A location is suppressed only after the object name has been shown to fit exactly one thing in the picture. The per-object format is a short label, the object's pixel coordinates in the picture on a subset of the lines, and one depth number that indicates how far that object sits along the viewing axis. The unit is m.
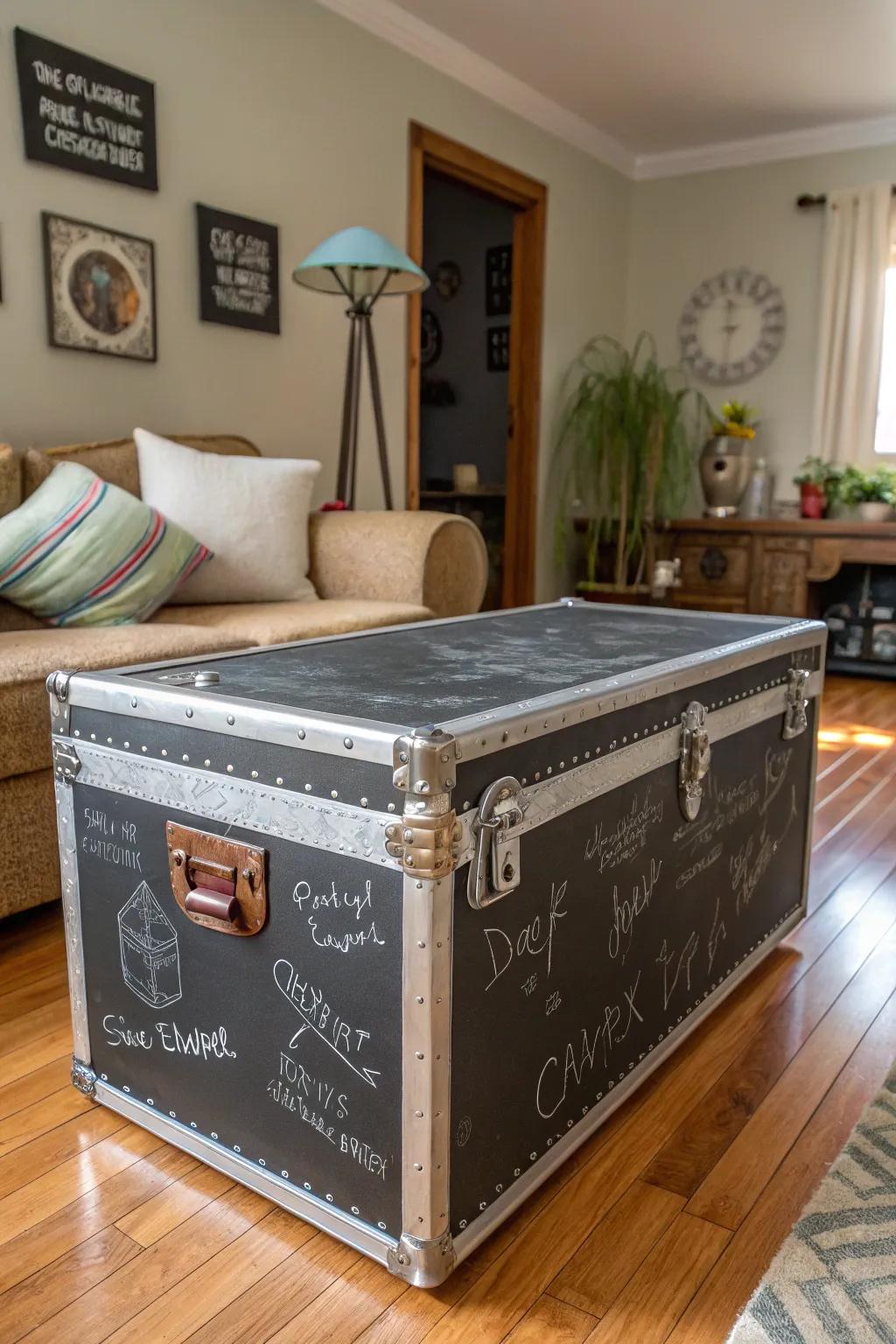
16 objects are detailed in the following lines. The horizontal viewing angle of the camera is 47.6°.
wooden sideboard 4.40
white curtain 4.72
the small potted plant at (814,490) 4.77
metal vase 4.89
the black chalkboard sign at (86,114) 2.53
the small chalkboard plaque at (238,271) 3.08
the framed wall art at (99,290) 2.66
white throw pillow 2.58
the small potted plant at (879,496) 4.52
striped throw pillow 2.14
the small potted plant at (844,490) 4.64
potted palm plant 4.64
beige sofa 1.68
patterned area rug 0.94
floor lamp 2.95
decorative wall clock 5.08
